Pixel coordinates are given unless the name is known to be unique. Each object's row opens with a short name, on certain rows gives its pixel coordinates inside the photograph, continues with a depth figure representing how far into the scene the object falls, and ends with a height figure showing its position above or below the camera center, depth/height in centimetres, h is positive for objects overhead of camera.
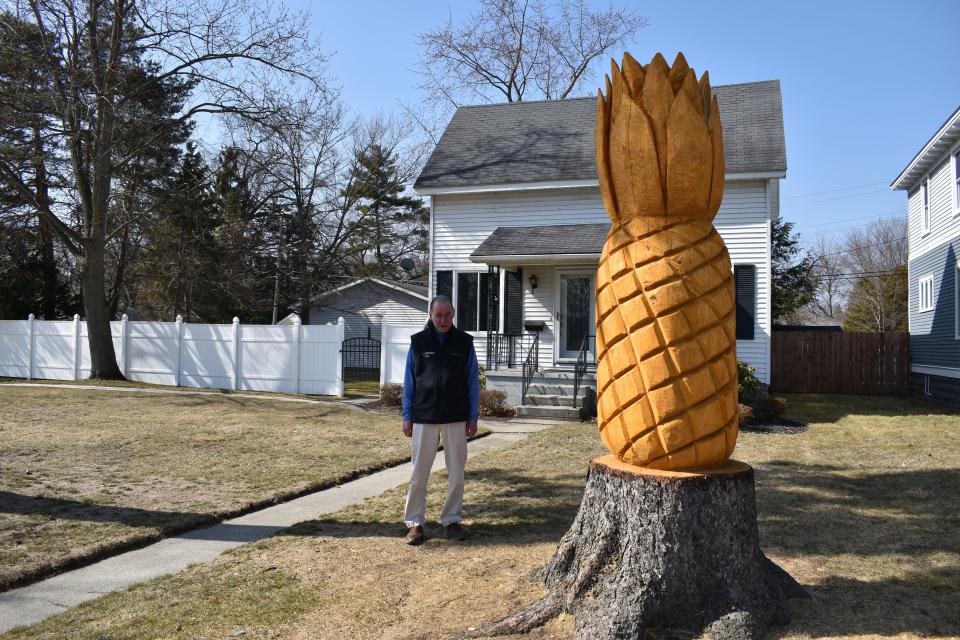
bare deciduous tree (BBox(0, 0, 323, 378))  1689 +599
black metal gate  2639 -81
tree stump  324 -104
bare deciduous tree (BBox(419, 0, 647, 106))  3083 +1250
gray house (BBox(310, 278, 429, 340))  3275 +169
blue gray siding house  1603 +225
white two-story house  1458 +255
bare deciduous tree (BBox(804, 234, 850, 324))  5197 +434
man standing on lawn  509 -45
